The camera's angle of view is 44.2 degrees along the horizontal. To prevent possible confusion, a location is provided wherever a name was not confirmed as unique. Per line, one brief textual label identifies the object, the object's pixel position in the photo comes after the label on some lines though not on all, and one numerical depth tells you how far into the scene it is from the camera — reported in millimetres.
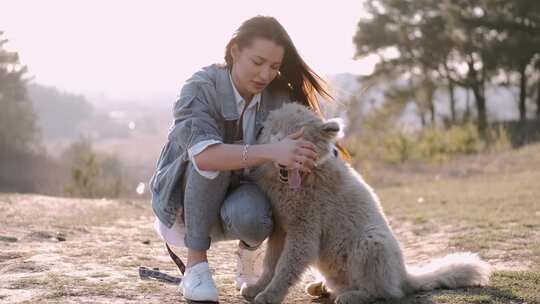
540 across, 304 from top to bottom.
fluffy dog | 3529
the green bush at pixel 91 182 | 14547
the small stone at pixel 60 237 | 6314
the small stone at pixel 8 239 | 5875
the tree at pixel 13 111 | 23947
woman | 3412
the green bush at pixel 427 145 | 20156
